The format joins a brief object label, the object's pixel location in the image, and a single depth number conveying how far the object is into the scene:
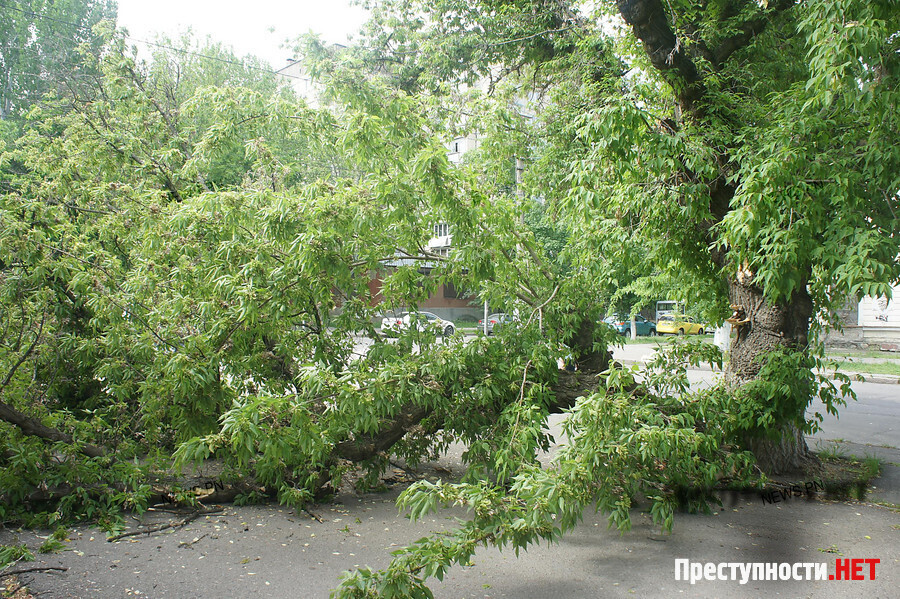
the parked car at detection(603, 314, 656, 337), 33.75
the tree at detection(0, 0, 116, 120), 29.88
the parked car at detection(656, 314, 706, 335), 29.19
